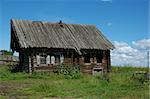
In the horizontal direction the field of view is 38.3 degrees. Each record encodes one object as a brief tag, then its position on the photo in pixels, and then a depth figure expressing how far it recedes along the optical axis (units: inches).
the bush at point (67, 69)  716.3
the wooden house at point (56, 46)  725.3
